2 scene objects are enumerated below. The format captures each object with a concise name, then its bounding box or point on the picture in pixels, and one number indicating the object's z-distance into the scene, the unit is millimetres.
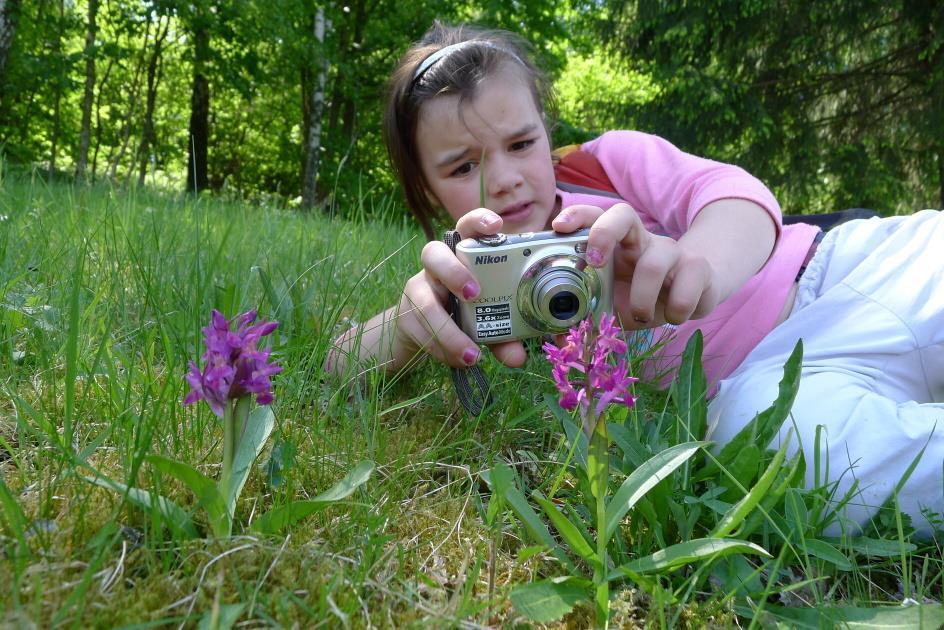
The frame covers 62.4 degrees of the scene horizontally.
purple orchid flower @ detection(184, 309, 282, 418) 298
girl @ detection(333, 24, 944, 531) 457
